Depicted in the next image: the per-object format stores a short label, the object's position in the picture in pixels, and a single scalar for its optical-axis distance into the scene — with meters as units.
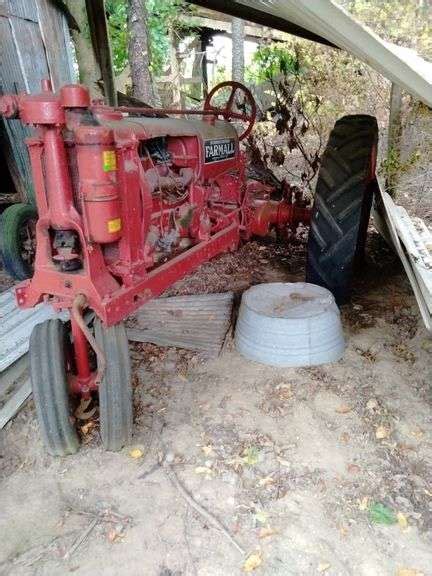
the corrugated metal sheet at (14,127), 3.85
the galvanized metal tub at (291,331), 2.83
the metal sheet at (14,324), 2.78
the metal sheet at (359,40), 1.60
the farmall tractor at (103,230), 1.94
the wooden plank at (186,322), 3.10
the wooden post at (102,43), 5.01
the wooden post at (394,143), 4.42
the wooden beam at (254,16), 3.68
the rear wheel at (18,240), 3.46
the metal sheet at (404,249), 2.50
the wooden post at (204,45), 11.12
